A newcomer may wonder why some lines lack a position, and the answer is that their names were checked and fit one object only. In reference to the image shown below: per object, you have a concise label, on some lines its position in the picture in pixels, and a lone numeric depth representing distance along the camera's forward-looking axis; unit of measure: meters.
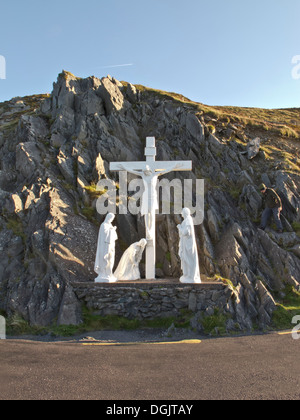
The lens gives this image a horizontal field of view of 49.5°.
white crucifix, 13.16
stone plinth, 10.90
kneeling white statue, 12.58
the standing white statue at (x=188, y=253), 11.42
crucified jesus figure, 13.34
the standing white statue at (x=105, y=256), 11.73
